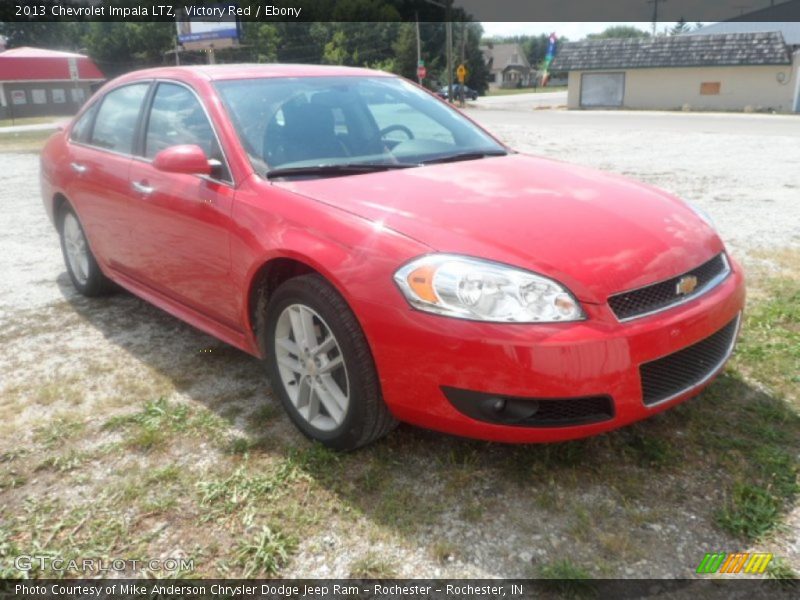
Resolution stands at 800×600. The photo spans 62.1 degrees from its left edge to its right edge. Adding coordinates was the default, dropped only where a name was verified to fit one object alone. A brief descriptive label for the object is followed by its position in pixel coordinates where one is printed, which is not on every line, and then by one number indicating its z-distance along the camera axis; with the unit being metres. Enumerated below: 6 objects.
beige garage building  31.20
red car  2.24
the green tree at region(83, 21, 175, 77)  55.28
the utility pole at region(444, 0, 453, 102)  36.38
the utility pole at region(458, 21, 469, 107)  41.15
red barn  38.41
